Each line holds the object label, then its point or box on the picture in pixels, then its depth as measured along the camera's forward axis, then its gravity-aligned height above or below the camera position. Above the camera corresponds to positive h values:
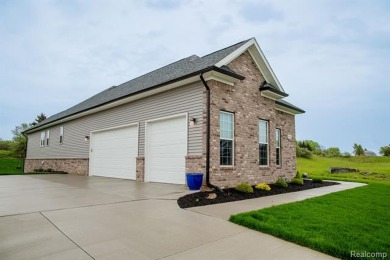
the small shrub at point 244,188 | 7.78 -1.06
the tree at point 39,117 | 39.55 +5.91
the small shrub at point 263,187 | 8.66 -1.13
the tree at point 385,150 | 31.73 +0.87
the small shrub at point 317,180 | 11.97 -1.22
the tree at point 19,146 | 33.28 +1.00
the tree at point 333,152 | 35.22 +0.62
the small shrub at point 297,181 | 10.94 -1.16
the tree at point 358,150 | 33.94 +0.90
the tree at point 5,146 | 37.78 +1.12
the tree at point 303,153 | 31.33 +0.37
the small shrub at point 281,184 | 9.81 -1.15
